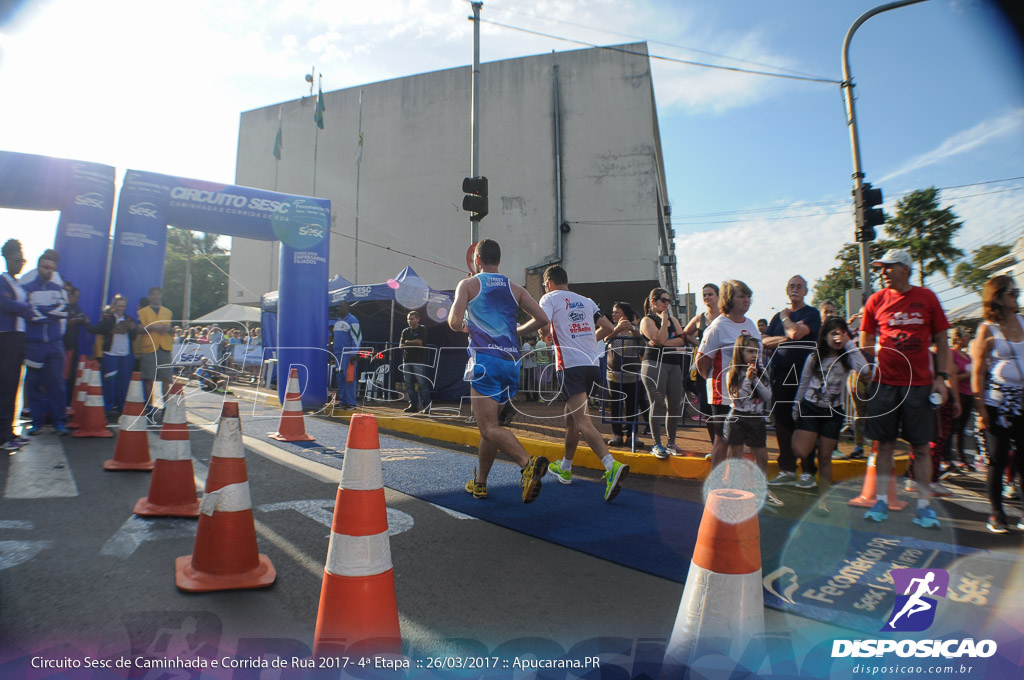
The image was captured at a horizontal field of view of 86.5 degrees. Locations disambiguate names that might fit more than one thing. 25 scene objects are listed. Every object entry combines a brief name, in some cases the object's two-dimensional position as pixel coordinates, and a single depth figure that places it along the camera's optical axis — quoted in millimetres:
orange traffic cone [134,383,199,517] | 3625
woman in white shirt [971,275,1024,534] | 3832
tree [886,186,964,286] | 39000
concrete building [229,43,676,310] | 23531
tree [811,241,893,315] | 50750
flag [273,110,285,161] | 29094
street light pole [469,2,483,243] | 10817
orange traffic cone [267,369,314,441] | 6723
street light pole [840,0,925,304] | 8922
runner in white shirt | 4758
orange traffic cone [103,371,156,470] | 4867
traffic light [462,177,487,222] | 9961
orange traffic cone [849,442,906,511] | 4332
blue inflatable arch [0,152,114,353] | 8617
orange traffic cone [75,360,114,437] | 6485
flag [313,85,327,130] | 26203
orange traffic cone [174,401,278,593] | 2590
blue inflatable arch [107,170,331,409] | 9297
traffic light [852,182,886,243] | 8805
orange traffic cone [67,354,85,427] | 7366
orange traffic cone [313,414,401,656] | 1872
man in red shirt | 3926
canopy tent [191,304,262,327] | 28000
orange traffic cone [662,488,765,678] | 1582
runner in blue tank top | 3961
